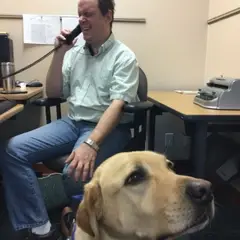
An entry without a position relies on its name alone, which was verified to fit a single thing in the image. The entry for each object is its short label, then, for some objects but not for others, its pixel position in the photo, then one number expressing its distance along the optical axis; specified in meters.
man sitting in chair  1.69
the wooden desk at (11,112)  1.41
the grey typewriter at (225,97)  1.57
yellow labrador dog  0.93
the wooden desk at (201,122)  1.36
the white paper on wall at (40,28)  2.75
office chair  1.71
